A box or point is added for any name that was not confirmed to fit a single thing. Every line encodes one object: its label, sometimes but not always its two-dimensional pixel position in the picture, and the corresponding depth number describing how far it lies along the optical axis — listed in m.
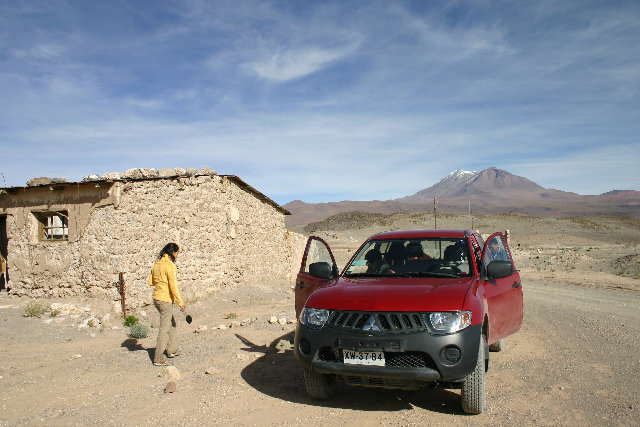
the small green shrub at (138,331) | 8.20
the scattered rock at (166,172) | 10.87
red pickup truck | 3.92
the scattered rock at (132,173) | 10.57
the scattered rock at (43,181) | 10.55
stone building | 10.15
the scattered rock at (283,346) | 7.05
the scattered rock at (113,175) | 10.24
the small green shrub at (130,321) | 9.42
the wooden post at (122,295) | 9.95
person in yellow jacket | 6.38
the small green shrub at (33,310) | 9.81
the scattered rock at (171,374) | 5.61
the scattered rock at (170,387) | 5.11
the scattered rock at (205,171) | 11.63
